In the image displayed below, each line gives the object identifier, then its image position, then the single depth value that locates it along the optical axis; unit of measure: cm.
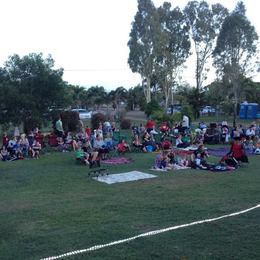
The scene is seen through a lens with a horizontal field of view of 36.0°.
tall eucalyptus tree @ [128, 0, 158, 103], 3956
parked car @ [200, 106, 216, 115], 4818
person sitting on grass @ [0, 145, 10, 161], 1580
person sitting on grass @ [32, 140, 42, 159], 1659
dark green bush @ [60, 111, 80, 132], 2487
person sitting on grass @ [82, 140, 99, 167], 1416
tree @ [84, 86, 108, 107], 6550
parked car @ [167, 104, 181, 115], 4075
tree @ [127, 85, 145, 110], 5640
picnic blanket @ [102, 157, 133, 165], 1486
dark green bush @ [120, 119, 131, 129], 2912
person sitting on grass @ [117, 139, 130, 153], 1720
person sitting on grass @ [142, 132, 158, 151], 1834
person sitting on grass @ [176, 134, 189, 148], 1923
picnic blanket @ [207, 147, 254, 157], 1705
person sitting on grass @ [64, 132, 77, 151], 1842
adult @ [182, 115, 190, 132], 2242
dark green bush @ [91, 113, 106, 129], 2711
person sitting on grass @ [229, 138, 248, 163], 1386
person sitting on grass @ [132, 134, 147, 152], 1807
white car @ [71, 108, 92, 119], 4242
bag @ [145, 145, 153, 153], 1812
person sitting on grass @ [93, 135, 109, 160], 1565
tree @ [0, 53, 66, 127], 2231
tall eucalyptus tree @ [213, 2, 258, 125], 4088
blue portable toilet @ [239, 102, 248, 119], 3991
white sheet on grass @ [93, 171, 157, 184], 1128
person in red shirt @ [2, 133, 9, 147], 1666
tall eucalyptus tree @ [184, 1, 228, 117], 4303
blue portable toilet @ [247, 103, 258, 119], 3925
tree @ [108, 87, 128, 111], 6022
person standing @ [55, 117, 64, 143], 1975
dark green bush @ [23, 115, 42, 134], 2227
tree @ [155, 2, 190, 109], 4163
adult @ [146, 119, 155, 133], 2151
